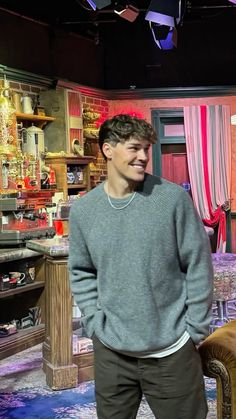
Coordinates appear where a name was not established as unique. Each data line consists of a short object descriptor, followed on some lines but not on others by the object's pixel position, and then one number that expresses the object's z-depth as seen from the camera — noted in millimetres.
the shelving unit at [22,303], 4816
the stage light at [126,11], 5777
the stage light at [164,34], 6633
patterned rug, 3430
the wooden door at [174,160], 8648
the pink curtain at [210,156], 8320
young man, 1909
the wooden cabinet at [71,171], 6684
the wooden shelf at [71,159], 6664
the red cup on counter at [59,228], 4074
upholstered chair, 2287
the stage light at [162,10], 5588
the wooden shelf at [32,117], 6194
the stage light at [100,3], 4566
